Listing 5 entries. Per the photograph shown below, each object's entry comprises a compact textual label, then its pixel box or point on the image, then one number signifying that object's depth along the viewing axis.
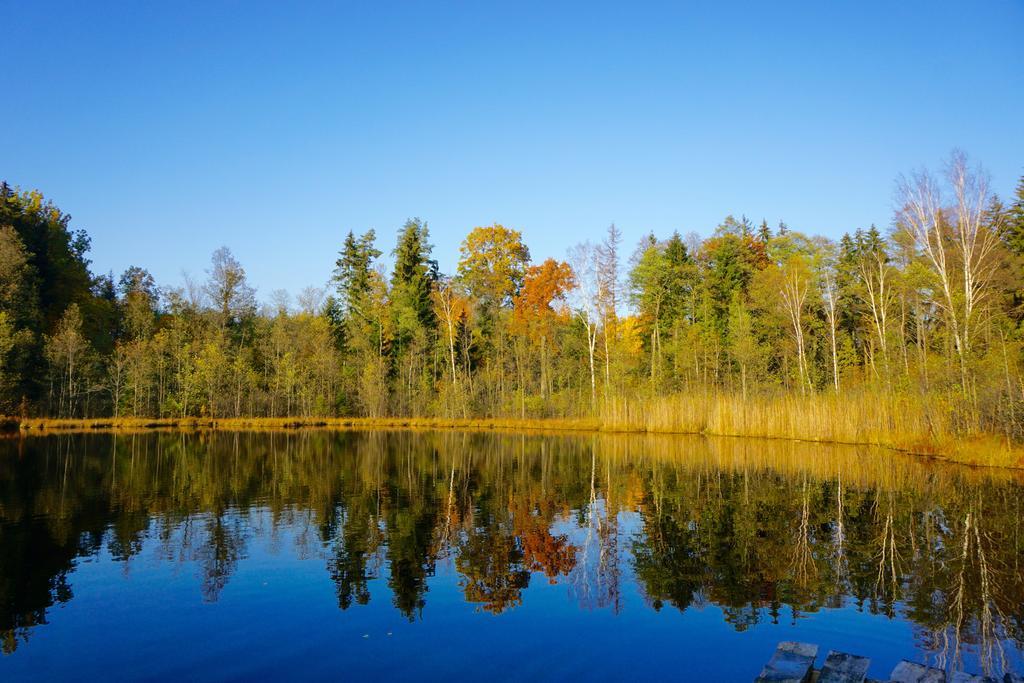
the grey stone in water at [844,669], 4.88
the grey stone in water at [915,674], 4.87
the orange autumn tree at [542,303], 48.41
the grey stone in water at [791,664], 4.98
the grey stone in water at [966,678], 4.76
